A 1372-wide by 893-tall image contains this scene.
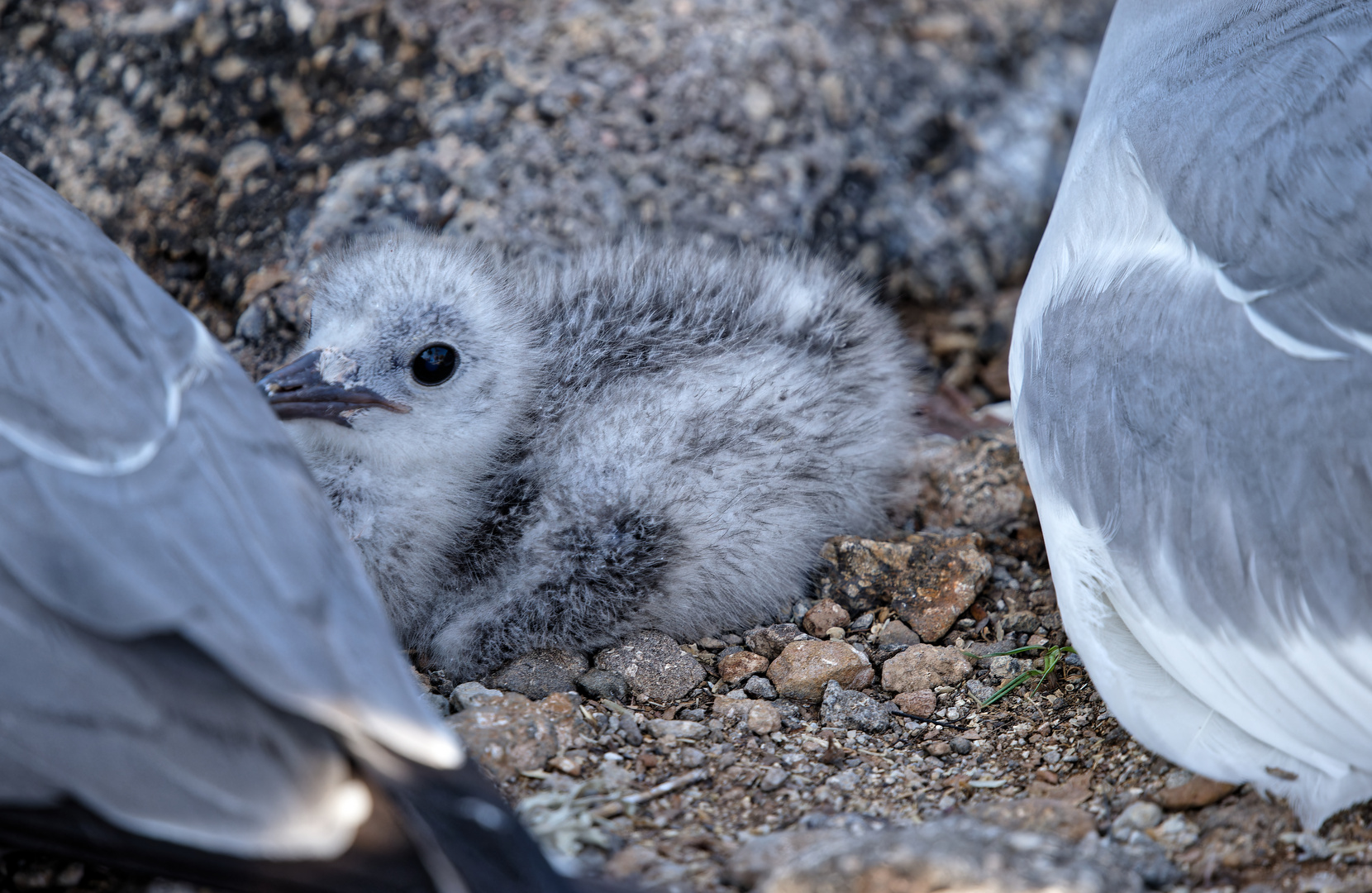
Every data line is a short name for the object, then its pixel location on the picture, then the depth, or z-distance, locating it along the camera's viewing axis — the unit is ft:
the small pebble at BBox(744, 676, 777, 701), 7.23
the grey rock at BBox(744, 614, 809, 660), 7.58
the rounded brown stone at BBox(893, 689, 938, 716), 7.09
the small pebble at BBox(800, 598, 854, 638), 7.82
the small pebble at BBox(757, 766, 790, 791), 6.23
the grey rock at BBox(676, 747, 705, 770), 6.43
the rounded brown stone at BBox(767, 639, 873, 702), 7.20
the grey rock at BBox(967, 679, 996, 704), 7.16
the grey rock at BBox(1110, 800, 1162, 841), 5.71
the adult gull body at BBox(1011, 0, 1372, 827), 5.40
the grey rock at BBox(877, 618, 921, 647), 7.69
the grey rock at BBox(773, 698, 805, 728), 6.93
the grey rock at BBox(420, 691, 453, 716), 6.91
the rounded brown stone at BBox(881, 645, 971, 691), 7.29
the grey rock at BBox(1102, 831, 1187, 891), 5.36
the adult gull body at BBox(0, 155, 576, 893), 4.35
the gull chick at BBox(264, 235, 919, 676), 7.37
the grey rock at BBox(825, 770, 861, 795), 6.25
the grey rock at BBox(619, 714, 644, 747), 6.61
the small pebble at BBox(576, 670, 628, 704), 7.12
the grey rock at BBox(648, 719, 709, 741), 6.71
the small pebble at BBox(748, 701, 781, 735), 6.82
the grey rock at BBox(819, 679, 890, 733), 6.95
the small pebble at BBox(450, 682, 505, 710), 6.68
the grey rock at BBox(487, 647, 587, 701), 7.14
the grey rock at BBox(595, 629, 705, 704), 7.19
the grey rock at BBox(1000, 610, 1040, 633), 7.73
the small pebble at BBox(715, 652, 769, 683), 7.38
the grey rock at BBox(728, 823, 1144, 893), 4.83
